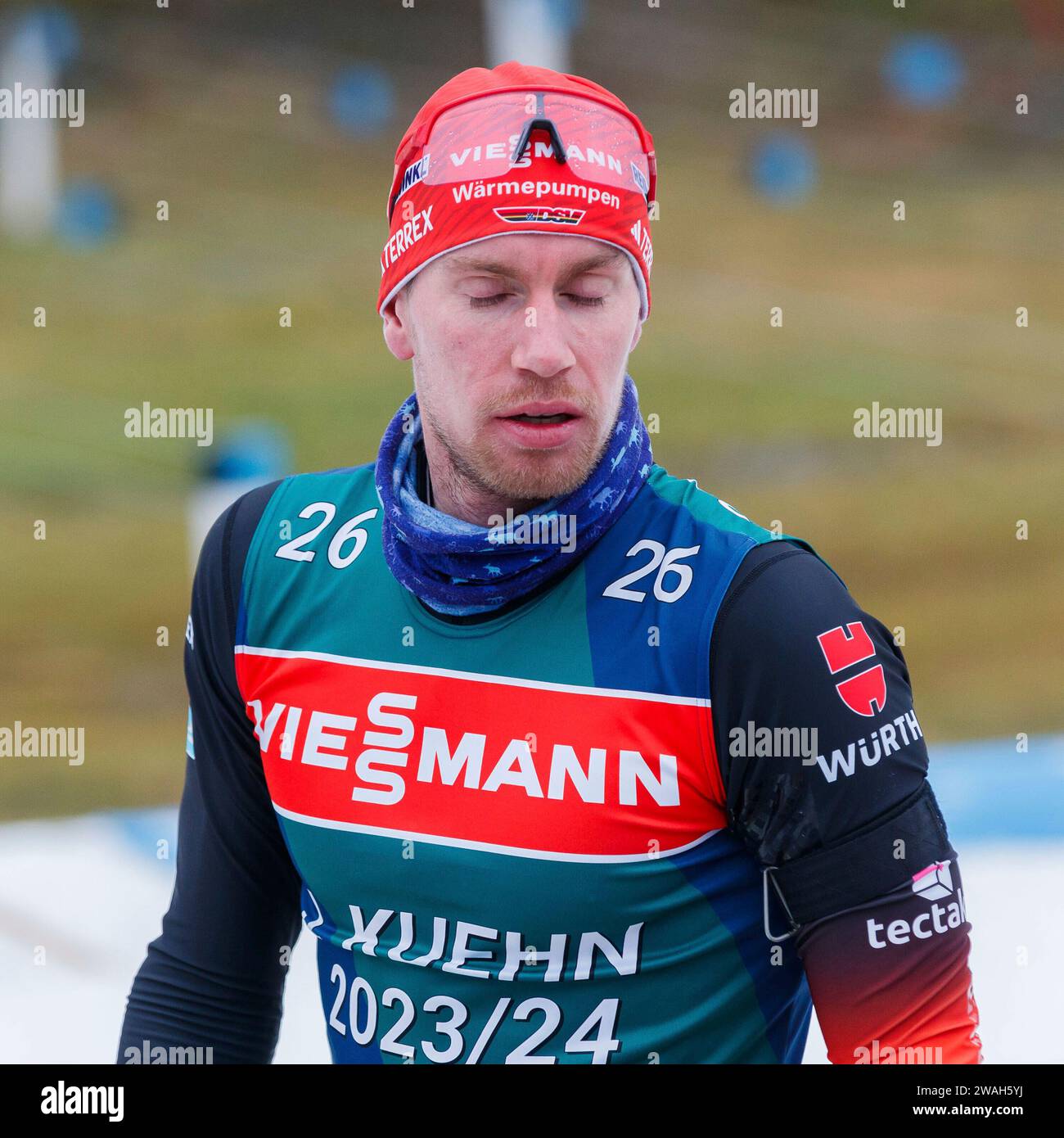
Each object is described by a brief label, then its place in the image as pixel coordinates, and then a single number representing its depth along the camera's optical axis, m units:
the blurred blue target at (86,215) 17.92
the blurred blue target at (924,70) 22.34
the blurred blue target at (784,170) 19.88
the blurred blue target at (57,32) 21.83
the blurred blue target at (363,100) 21.86
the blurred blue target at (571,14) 22.85
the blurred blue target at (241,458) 5.15
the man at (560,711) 1.97
